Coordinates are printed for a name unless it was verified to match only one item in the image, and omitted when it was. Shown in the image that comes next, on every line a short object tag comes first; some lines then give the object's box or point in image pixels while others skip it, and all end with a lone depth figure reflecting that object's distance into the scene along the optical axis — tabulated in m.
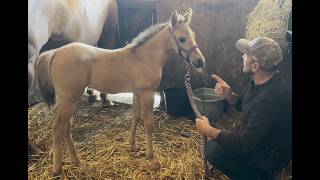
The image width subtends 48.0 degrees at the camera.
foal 1.82
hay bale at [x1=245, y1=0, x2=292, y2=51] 1.93
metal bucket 2.00
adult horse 1.92
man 1.77
